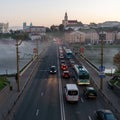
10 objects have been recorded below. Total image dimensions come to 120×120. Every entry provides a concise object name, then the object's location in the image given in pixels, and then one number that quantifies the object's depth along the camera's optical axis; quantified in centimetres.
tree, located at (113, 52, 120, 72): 6531
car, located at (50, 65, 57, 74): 5790
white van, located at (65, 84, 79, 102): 3322
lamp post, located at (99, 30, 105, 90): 4118
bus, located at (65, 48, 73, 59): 9008
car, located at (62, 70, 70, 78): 5195
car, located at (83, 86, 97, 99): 3550
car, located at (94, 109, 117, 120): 2412
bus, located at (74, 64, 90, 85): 4453
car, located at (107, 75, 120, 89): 4202
